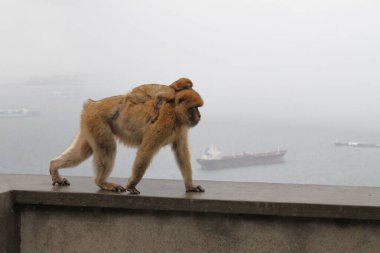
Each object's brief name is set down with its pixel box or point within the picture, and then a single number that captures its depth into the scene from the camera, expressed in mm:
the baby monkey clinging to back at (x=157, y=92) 7191
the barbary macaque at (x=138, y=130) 7125
